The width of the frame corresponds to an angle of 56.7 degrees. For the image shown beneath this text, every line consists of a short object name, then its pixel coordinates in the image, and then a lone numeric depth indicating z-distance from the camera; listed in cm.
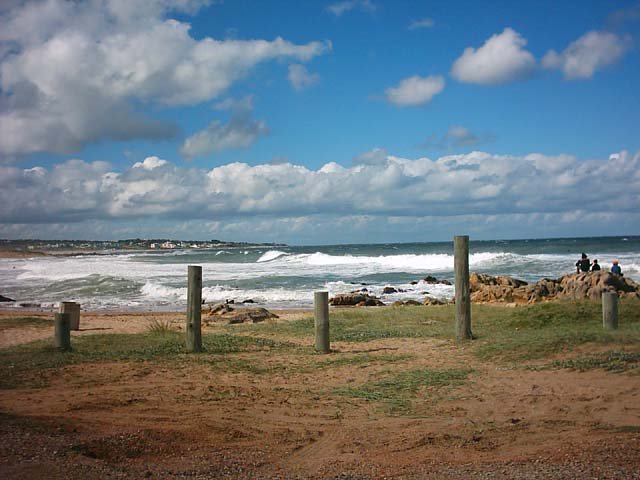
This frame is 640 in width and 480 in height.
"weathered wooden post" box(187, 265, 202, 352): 1078
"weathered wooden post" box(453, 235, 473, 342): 1151
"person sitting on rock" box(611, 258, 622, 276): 1964
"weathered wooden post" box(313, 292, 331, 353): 1108
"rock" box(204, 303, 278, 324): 1756
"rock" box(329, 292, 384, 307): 2372
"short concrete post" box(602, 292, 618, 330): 1114
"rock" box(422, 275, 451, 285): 3372
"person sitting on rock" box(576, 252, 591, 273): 2199
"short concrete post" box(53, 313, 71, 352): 1078
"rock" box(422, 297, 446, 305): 2183
